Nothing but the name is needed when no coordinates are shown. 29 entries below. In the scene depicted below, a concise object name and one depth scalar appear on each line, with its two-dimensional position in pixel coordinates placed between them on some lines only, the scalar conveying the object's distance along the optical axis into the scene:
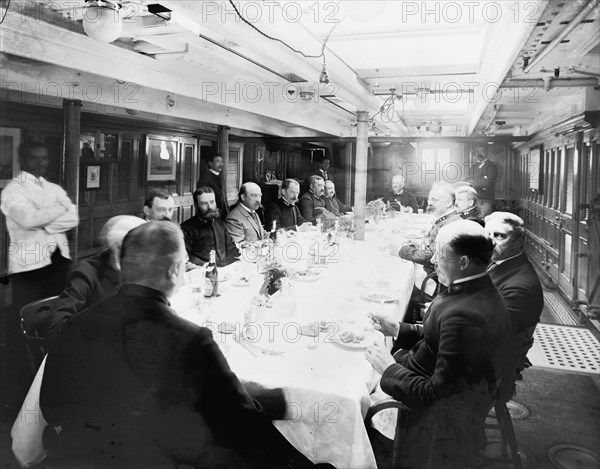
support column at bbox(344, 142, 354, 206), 6.84
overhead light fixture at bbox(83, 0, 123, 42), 1.74
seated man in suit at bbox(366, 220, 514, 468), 1.35
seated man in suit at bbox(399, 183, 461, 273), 3.31
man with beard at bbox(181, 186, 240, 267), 3.61
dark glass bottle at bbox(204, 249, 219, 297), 2.18
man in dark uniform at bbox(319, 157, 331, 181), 7.02
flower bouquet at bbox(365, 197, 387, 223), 5.04
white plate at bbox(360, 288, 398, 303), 2.29
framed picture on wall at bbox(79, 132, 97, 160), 3.51
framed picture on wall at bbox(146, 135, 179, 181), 4.69
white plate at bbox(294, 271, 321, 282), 2.66
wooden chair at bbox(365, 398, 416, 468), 1.51
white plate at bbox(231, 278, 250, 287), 2.44
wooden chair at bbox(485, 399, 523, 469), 1.78
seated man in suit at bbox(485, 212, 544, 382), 1.79
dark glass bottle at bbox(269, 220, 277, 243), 3.65
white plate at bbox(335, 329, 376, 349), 1.65
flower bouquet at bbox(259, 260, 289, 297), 1.88
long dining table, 1.39
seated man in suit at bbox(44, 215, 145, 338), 1.66
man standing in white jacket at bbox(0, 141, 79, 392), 1.67
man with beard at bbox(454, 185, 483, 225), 3.29
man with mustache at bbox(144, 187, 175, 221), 2.51
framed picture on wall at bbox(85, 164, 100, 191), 3.50
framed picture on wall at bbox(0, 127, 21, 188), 1.69
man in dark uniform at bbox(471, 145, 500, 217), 3.25
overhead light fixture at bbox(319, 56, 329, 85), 2.75
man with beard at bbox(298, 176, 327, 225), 5.89
